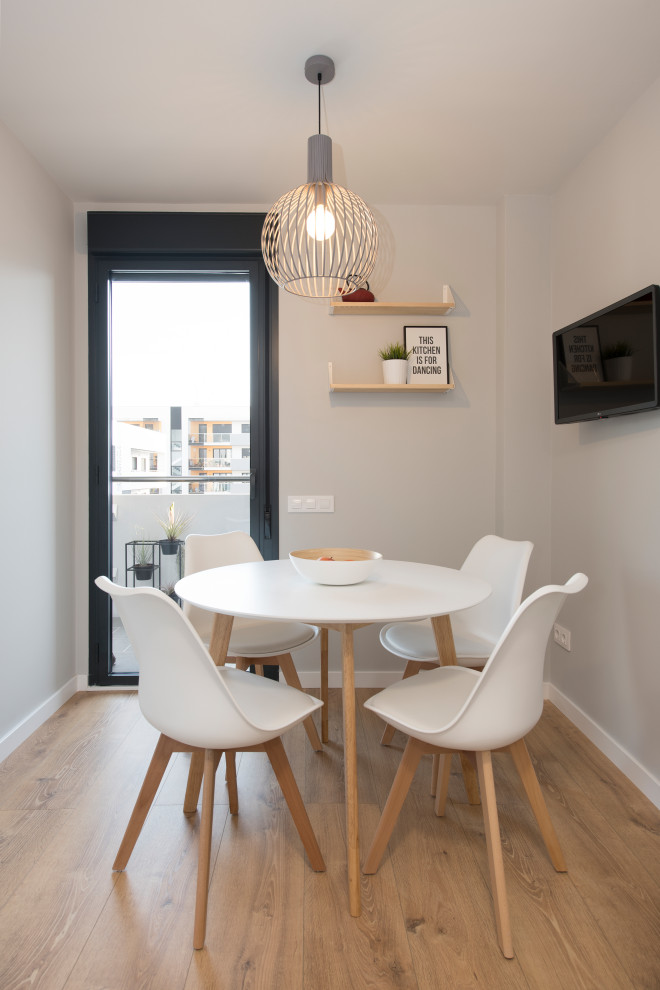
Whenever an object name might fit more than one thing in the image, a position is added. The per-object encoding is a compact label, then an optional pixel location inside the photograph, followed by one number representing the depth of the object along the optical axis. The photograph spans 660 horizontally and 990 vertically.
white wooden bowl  1.93
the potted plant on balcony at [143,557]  3.27
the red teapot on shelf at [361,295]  2.99
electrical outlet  2.86
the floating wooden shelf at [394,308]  2.96
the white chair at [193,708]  1.43
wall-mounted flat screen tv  2.00
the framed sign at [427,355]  3.10
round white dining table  1.60
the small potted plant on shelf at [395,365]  2.99
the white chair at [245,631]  2.33
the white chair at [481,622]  2.22
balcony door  3.22
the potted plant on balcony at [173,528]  3.26
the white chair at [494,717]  1.43
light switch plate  3.19
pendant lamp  1.94
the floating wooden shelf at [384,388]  2.95
